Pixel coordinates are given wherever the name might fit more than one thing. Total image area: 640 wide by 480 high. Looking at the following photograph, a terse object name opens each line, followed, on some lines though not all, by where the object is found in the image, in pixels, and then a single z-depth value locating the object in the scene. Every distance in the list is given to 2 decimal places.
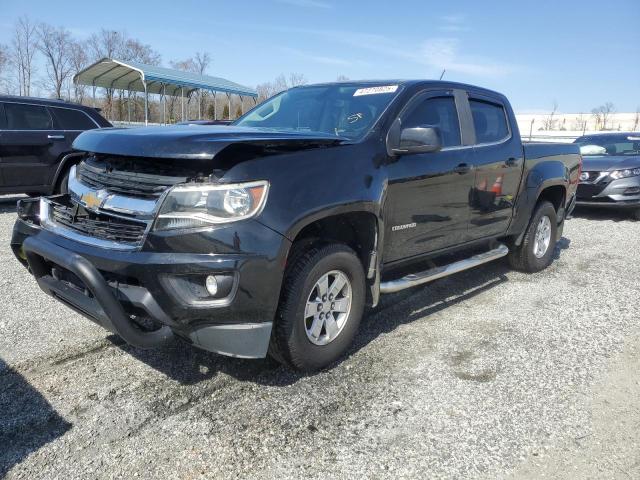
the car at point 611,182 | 9.55
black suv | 8.20
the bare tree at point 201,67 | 51.54
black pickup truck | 2.62
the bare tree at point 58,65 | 45.81
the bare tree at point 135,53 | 47.75
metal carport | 20.88
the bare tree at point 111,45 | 46.93
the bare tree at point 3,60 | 40.78
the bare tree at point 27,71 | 44.72
